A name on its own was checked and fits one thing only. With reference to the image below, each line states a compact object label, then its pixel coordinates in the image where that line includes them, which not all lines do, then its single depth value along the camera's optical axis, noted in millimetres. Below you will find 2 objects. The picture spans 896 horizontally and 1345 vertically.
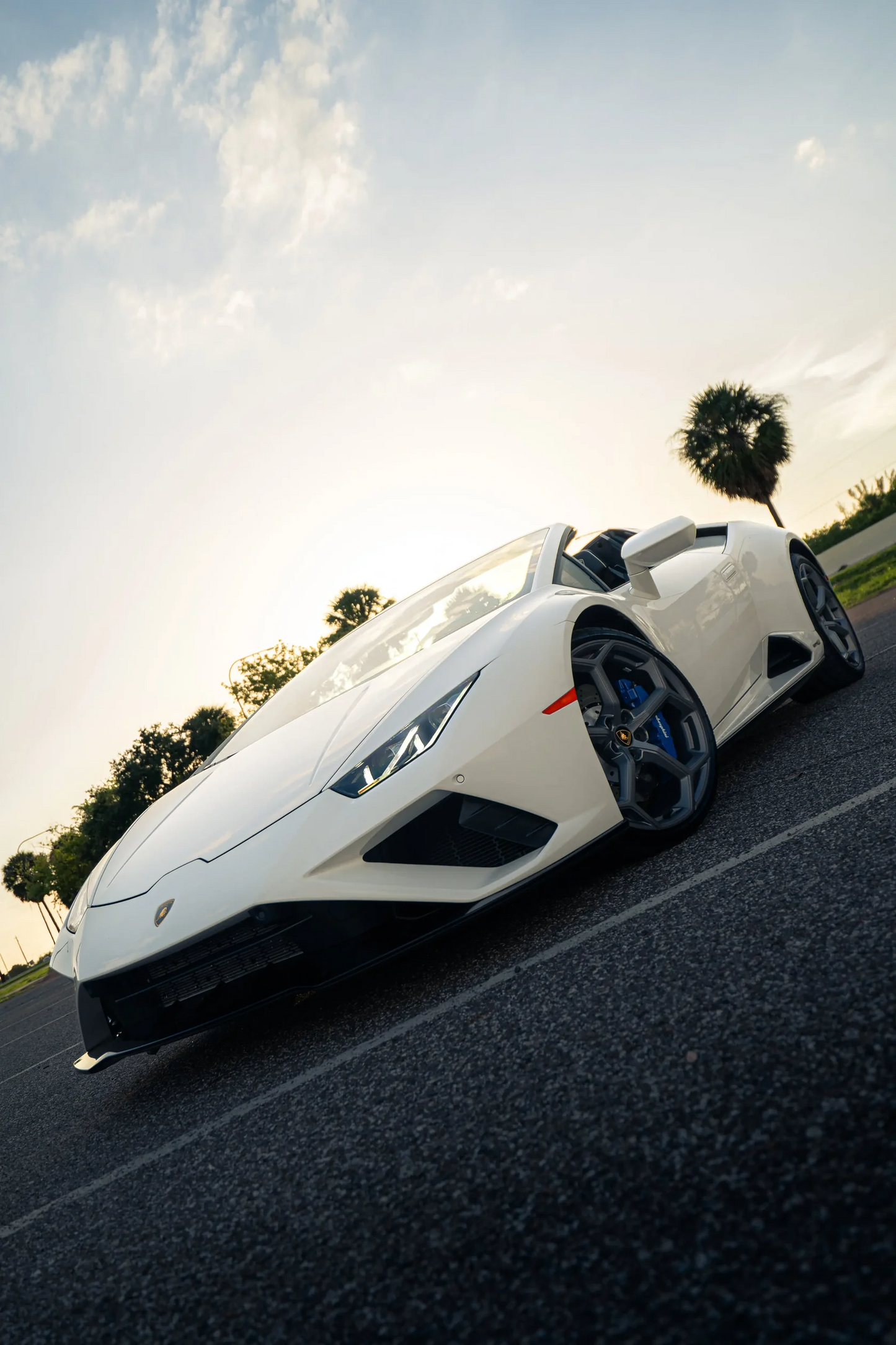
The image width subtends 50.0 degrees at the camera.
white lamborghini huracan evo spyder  2383
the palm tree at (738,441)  29922
